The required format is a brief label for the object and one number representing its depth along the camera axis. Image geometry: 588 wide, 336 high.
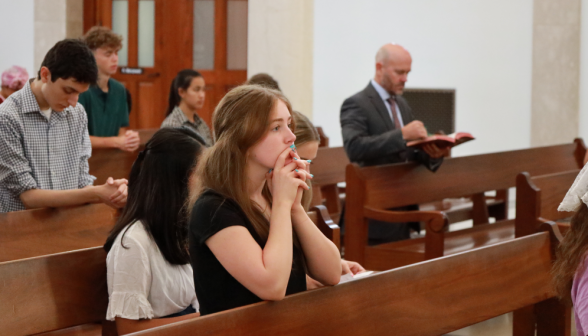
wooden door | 9.65
